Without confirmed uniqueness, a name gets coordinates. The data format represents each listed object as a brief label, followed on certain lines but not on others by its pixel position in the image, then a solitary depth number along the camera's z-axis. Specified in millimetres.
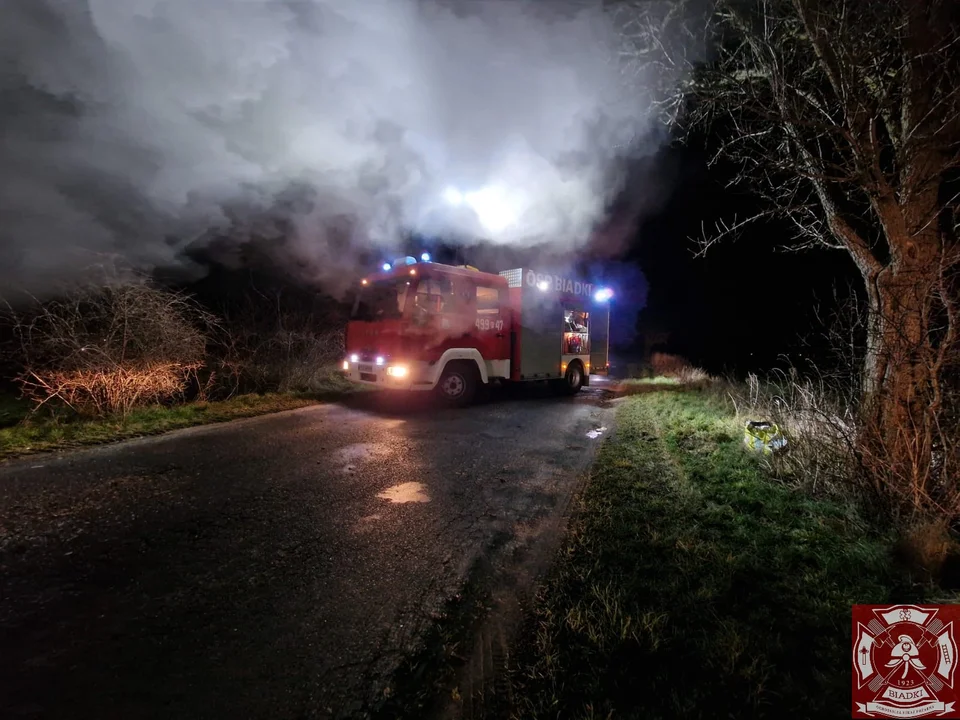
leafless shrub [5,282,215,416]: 6727
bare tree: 3307
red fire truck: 8617
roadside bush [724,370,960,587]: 3135
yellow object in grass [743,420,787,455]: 5125
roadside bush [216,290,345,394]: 10109
